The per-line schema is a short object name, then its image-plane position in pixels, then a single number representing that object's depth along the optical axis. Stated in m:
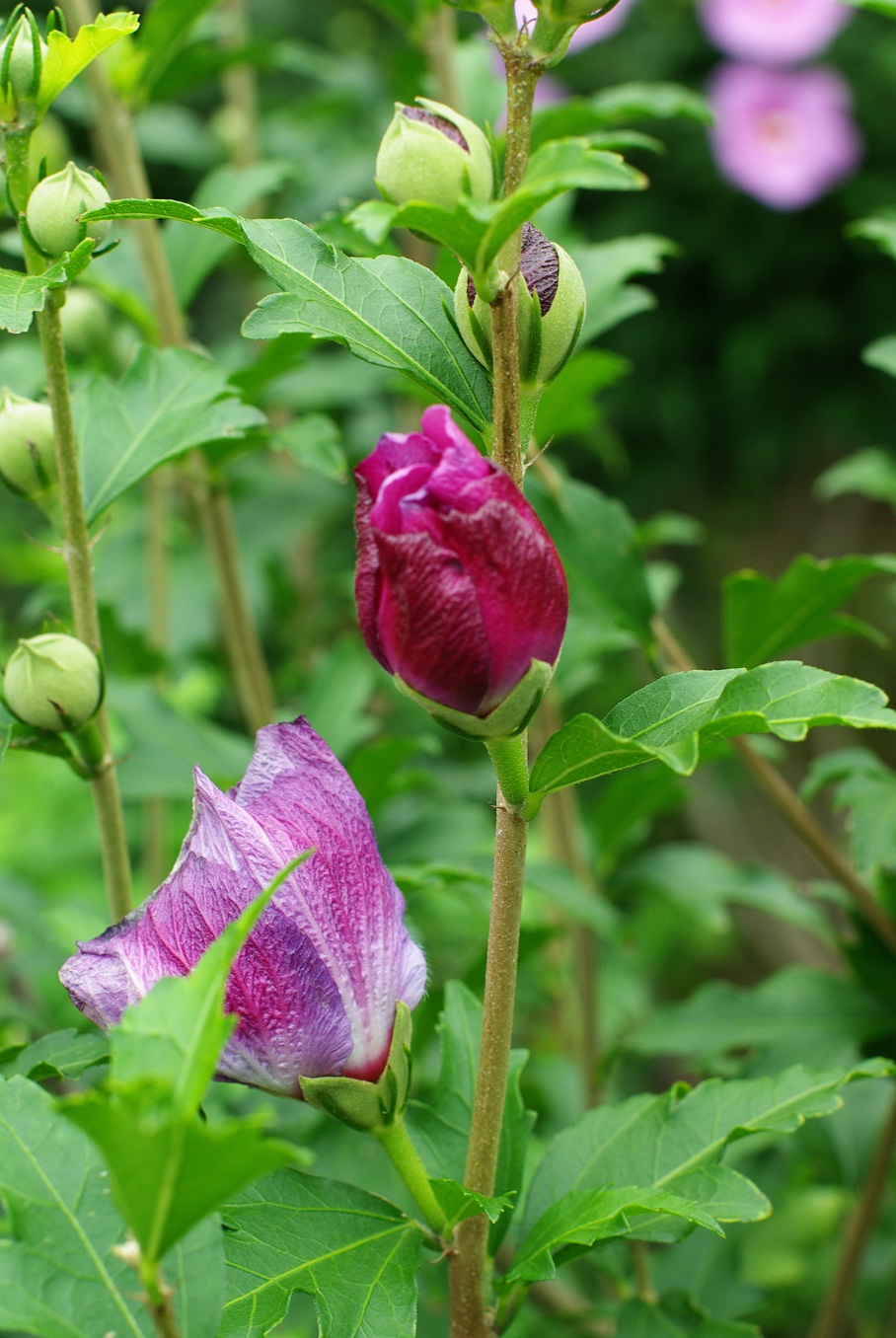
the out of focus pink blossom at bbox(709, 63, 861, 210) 1.86
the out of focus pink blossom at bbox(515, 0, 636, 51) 1.52
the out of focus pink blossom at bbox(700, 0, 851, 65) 1.79
